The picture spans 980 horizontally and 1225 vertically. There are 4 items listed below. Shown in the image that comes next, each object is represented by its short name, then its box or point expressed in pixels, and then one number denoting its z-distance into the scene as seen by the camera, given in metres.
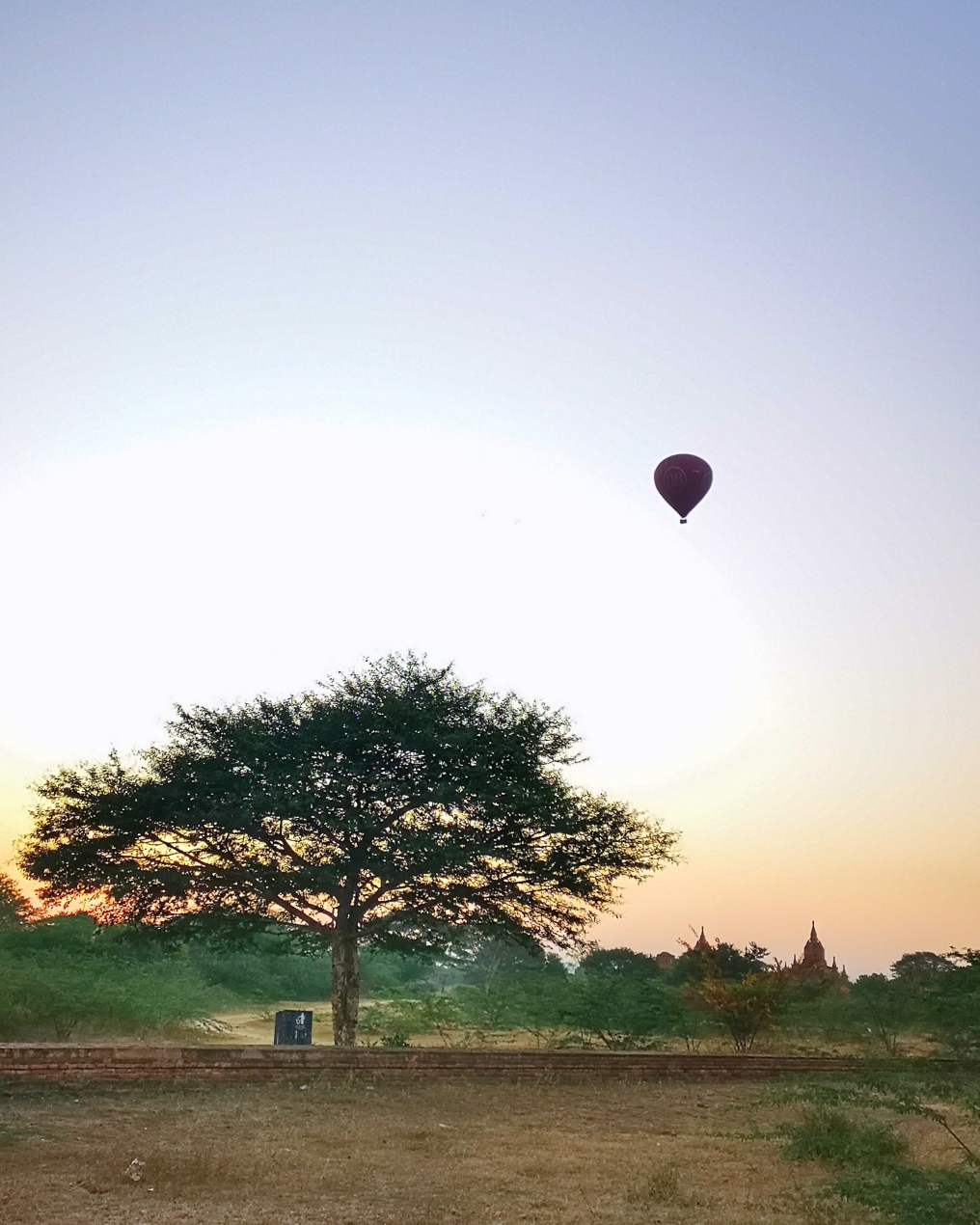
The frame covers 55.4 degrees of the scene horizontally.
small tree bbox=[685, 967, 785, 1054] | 28.30
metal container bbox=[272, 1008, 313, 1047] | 24.83
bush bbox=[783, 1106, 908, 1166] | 11.83
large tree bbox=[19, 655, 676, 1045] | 24.94
